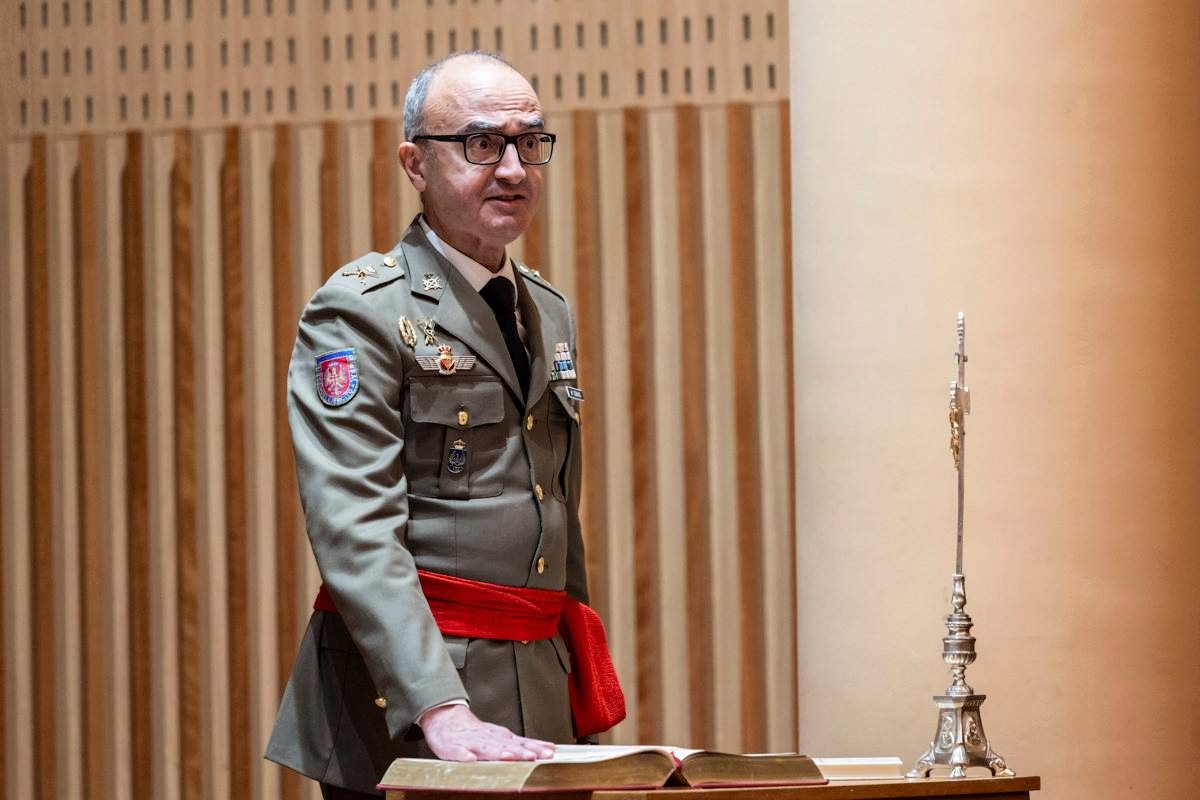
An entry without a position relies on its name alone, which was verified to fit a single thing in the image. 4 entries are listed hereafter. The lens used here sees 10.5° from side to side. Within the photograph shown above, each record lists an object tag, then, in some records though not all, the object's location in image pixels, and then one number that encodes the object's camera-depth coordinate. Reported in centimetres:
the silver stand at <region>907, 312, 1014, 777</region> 768
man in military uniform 753
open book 721
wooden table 720
